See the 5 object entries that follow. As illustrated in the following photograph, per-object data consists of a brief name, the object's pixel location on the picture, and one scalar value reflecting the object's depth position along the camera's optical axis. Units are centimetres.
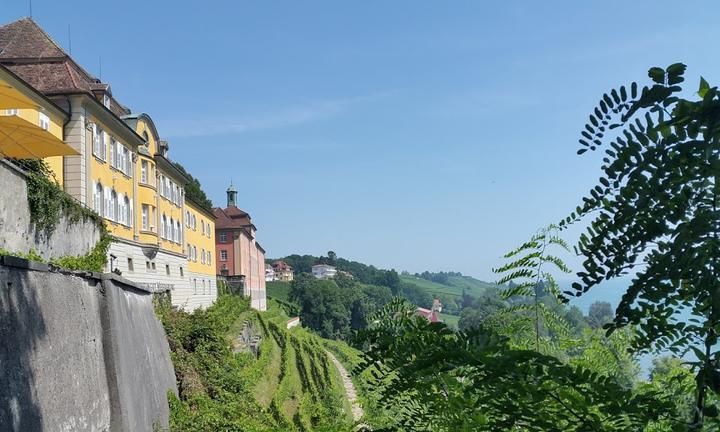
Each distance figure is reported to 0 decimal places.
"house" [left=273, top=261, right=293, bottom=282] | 16550
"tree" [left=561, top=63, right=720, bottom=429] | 162
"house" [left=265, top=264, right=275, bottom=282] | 16225
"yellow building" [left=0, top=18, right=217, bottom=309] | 2070
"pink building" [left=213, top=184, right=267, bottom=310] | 6912
